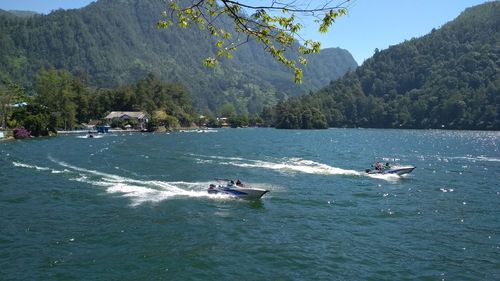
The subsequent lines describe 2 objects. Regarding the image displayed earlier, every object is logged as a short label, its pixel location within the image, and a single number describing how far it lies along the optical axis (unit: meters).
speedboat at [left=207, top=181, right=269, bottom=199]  42.66
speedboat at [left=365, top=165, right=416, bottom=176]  62.88
